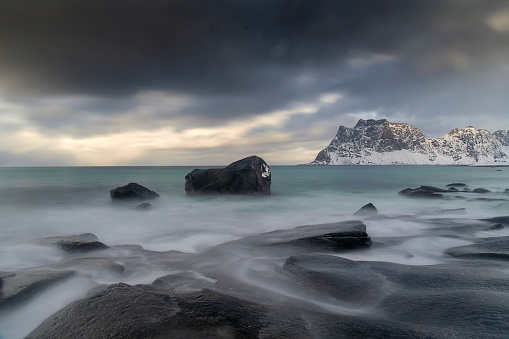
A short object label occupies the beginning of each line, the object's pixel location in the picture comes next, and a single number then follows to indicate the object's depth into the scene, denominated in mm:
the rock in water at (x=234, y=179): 20531
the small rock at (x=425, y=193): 18562
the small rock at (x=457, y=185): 27984
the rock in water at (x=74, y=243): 6953
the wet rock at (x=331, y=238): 6717
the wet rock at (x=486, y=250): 5555
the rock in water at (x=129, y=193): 18234
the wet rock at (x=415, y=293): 2910
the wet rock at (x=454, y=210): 13825
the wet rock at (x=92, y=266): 5344
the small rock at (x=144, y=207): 15544
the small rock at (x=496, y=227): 8582
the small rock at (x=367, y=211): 12722
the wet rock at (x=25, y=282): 3956
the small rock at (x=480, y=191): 21327
